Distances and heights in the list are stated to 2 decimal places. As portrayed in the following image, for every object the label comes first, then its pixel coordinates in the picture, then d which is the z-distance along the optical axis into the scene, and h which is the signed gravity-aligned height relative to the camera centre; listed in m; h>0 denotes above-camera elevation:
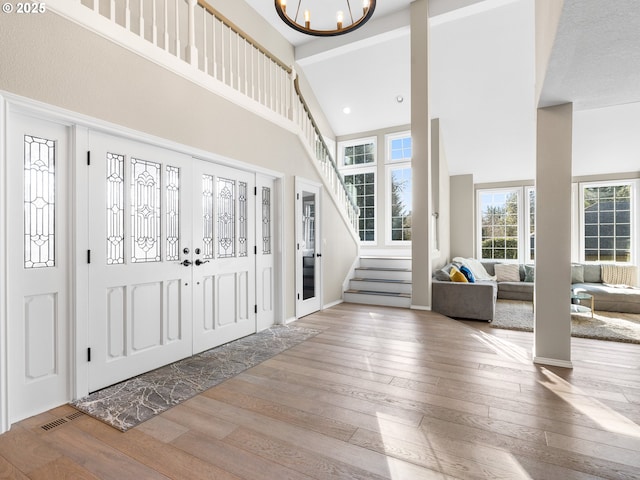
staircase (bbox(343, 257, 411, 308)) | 6.22 -0.83
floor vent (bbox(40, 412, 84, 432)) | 2.22 -1.21
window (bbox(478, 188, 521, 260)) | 8.34 +0.38
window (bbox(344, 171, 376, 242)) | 8.73 +1.01
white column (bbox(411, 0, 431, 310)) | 5.70 +1.32
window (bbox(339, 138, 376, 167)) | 8.77 +2.27
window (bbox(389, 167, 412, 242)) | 8.34 +0.88
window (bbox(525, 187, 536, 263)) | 8.07 +0.34
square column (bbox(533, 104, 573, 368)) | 3.18 +0.03
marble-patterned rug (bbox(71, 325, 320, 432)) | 2.41 -1.21
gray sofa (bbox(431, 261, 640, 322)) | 5.22 -0.97
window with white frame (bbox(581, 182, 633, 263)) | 7.25 +0.35
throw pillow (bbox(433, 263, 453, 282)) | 5.86 -0.63
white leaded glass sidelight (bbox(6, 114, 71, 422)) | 2.27 -0.17
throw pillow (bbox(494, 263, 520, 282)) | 7.43 -0.73
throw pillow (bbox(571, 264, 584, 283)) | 6.93 -0.73
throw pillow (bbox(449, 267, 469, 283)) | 5.65 -0.63
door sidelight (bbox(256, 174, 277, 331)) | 4.56 -0.17
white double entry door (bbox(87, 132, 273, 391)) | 2.77 -0.16
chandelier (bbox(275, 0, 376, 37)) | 3.02 +2.01
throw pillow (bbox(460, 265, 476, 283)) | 5.86 -0.61
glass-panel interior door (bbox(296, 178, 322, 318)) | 5.23 -0.15
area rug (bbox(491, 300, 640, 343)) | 4.32 -1.23
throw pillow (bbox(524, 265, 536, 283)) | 7.26 -0.74
